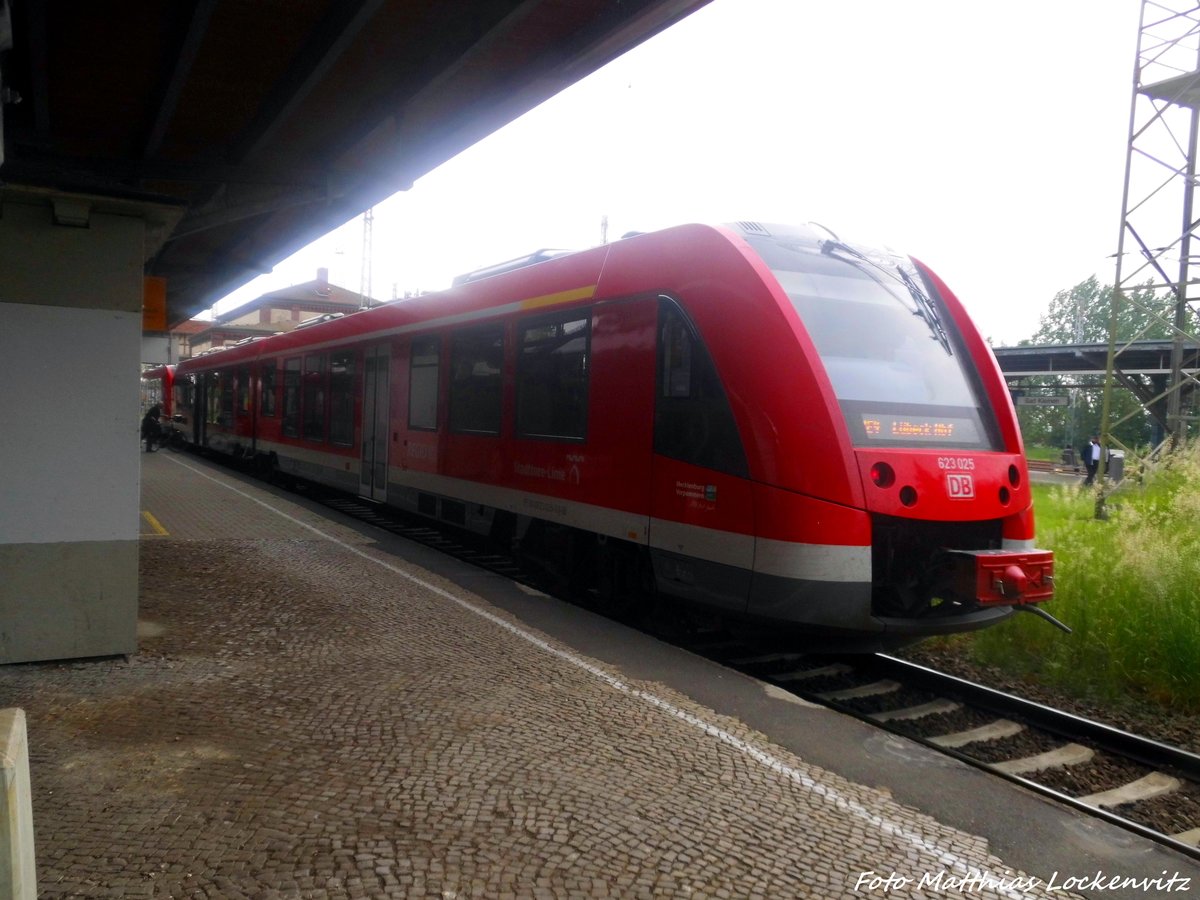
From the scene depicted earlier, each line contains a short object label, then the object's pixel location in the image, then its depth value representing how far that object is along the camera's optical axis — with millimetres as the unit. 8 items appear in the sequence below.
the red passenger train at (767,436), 6043
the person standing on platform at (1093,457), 24469
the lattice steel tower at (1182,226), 14227
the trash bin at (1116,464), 20211
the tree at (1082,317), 68062
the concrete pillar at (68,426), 5836
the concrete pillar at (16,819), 2377
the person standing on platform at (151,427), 25533
